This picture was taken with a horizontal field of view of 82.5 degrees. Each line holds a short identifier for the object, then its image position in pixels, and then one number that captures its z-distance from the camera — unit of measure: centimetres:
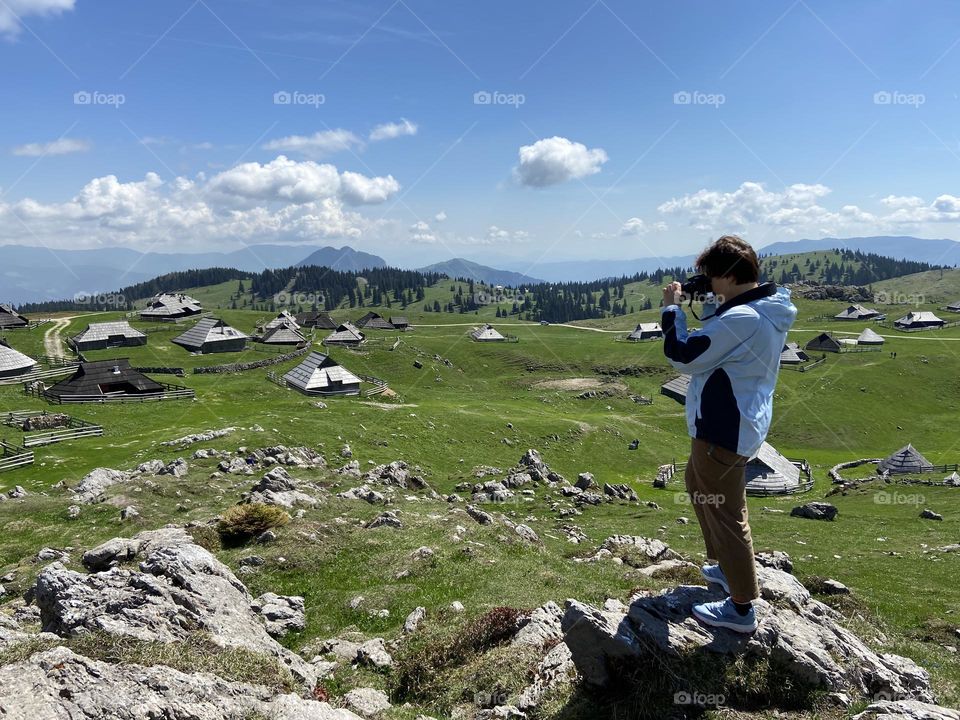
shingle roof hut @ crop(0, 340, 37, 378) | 5894
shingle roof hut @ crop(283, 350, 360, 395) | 6233
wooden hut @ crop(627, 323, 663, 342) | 12366
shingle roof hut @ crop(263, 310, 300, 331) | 10592
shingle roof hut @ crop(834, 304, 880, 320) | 14925
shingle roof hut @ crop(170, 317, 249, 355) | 8950
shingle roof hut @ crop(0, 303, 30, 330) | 9675
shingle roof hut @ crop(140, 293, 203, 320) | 11569
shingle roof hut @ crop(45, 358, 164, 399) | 5169
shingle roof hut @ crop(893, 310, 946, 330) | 13188
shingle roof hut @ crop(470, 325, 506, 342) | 11250
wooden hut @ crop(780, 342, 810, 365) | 9150
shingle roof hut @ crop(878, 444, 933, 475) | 4634
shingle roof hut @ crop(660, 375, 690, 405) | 7612
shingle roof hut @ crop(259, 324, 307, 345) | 9619
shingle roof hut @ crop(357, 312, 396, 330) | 13500
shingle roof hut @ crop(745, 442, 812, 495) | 4331
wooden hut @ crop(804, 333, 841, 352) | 10200
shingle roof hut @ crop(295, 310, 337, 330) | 13275
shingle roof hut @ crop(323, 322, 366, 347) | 9538
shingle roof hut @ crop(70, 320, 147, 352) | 8500
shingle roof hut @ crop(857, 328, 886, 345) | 10675
